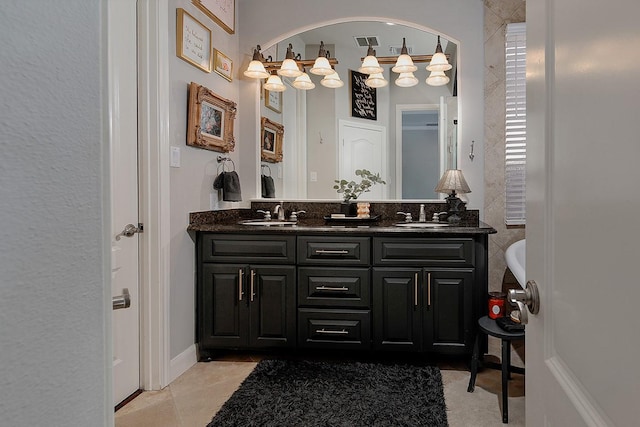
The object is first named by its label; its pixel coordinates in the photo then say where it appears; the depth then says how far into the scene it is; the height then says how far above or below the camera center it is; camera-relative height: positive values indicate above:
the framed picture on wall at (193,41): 2.59 +1.03
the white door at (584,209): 0.47 +0.00
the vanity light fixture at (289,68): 3.37 +1.06
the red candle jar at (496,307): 2.43 -0.54
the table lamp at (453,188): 3.05 +0.14
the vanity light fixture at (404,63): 3.29 +1.07
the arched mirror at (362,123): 3.33 +0.66
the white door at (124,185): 2.21 +0.12
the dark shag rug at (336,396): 2.09 -0.98
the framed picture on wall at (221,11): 2.86 +1.35
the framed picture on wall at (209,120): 2.71 +0.58
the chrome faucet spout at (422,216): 3.23 -0.06
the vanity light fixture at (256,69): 3.31 +1.04
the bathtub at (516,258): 2.53 -0.30
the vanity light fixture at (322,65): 3.35 +1.08
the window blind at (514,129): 3.11 +0.55
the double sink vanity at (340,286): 2.65 -0.48
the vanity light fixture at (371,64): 3.34 +1.08
